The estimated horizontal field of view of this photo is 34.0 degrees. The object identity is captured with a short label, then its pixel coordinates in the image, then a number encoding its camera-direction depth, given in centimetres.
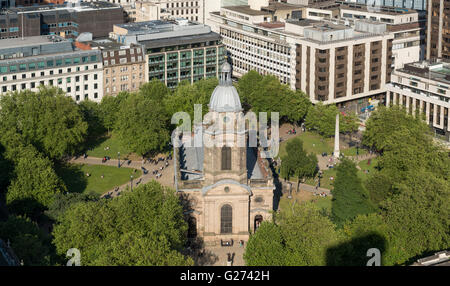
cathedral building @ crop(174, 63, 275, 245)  9925
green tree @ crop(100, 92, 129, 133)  15539
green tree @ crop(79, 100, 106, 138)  15288
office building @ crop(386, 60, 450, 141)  15112
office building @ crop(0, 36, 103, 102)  15888
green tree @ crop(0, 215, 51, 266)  8668
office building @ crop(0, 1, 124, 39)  18912
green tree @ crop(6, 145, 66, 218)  11044
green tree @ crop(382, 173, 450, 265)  9794
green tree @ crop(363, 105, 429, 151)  14262
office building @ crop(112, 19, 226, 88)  17562
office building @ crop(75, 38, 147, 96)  17000
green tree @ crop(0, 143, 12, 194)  11692
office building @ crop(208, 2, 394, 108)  16912
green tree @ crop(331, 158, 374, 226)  10700
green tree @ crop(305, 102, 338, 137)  15688
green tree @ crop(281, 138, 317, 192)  12850
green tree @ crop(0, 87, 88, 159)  13888
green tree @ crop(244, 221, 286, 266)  8938
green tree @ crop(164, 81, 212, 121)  15525
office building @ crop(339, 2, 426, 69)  18588
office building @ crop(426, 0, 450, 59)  17508
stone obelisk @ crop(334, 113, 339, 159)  14725
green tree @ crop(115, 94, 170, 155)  14162
